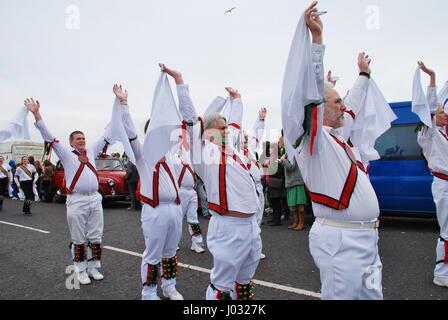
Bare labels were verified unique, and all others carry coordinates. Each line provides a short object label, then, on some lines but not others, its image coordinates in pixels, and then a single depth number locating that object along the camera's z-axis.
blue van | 6.87
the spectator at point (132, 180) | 11.50
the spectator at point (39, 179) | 16.32
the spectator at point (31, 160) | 14.63
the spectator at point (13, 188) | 18.29
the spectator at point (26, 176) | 12.31
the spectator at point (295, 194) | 7.64
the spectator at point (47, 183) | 14.93
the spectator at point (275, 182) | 8.38
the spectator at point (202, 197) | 9.89
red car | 12.62
